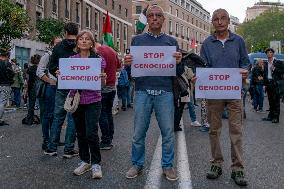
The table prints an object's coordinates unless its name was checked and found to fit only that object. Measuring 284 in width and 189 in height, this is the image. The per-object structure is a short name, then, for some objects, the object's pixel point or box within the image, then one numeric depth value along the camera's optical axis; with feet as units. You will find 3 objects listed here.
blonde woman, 17.79
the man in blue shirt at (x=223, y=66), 17.29
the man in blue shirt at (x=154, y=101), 17.34
